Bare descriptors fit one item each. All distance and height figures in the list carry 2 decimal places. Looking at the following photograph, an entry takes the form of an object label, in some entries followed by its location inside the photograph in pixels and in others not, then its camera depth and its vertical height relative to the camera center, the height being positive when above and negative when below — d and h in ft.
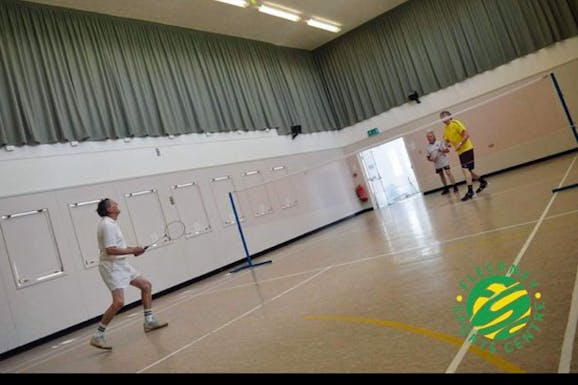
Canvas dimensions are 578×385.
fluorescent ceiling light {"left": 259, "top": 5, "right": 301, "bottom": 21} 44.21 +22.19
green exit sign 57.32 +7.78
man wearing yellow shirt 30.68 +1.20
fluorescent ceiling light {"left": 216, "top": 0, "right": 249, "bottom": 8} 40.57 +22.10
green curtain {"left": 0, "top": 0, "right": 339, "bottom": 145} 29.43 +15.76
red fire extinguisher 59.57 +0.21
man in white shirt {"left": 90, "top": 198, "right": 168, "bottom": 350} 17.57 +0.25
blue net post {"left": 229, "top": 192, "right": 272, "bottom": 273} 31.94 -2.73
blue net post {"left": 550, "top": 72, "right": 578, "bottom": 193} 21.20 +0.10
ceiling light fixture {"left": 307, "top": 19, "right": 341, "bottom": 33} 51.03 +22.18
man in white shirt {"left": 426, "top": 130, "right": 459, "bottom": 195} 42.14 +1.50
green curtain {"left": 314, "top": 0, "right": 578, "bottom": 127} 48.26 +14.63
